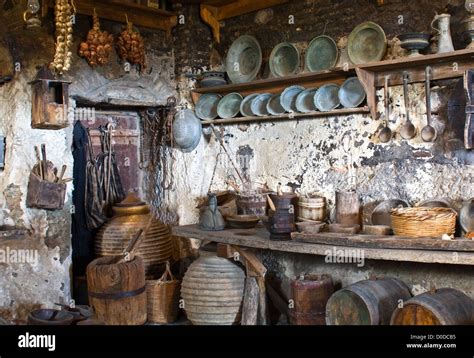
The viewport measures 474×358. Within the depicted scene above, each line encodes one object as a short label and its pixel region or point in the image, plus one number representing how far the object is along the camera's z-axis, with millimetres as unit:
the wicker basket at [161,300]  4988
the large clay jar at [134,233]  5270
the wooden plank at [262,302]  4484
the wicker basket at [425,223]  3777
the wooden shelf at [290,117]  4539
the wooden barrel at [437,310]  3352
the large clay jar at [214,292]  4535
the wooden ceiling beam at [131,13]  4977
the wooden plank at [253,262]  4465
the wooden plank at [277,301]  4654
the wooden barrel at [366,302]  3721
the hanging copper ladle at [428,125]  4145
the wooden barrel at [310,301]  4172
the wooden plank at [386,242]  3601
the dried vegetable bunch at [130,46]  5129
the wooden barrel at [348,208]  4445
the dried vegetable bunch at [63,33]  4438
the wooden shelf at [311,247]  3570
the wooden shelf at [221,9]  5293
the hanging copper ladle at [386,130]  4395
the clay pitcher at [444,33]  4043
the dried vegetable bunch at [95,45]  4867
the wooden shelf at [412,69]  4023
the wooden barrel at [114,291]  4555
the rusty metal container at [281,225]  4352
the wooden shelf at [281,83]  4625
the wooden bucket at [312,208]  4633
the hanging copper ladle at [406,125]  4262
